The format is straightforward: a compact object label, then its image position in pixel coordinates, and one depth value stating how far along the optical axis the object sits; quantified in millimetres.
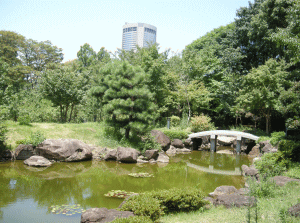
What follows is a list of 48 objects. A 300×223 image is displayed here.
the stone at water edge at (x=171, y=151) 18681
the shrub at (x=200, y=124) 21672
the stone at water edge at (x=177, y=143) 19906
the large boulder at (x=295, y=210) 4698
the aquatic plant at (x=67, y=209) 7109
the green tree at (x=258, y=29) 20688
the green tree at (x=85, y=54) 34941
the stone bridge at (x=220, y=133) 19194
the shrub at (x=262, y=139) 16195
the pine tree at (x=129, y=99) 15266
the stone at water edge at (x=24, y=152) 13164
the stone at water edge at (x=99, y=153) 14789
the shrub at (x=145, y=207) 5316
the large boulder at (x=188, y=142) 20625
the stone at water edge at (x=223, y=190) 9047
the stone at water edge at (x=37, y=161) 12469
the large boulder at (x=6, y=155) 12828
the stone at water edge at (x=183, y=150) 19891
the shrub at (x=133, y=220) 4469
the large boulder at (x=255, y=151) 18848
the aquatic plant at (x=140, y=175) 11725
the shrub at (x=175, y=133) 19766
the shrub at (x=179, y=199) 6301
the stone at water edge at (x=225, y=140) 23933
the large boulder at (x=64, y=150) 13383
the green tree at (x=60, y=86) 18141
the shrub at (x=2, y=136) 12350
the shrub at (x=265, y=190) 6966
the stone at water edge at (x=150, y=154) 15055
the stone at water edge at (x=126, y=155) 14095
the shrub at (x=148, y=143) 15597
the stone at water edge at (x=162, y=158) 15559
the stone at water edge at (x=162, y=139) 17931
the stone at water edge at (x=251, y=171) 10383
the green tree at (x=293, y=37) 9531
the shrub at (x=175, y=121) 23312
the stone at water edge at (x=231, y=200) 6289
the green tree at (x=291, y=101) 10891
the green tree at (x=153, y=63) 22500
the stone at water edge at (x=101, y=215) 5344
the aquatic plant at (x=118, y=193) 8602
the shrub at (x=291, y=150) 10308
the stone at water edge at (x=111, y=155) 14383
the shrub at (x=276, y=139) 12478
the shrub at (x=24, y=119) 15398
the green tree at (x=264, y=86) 18094
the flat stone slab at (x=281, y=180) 7914
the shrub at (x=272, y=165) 9734
